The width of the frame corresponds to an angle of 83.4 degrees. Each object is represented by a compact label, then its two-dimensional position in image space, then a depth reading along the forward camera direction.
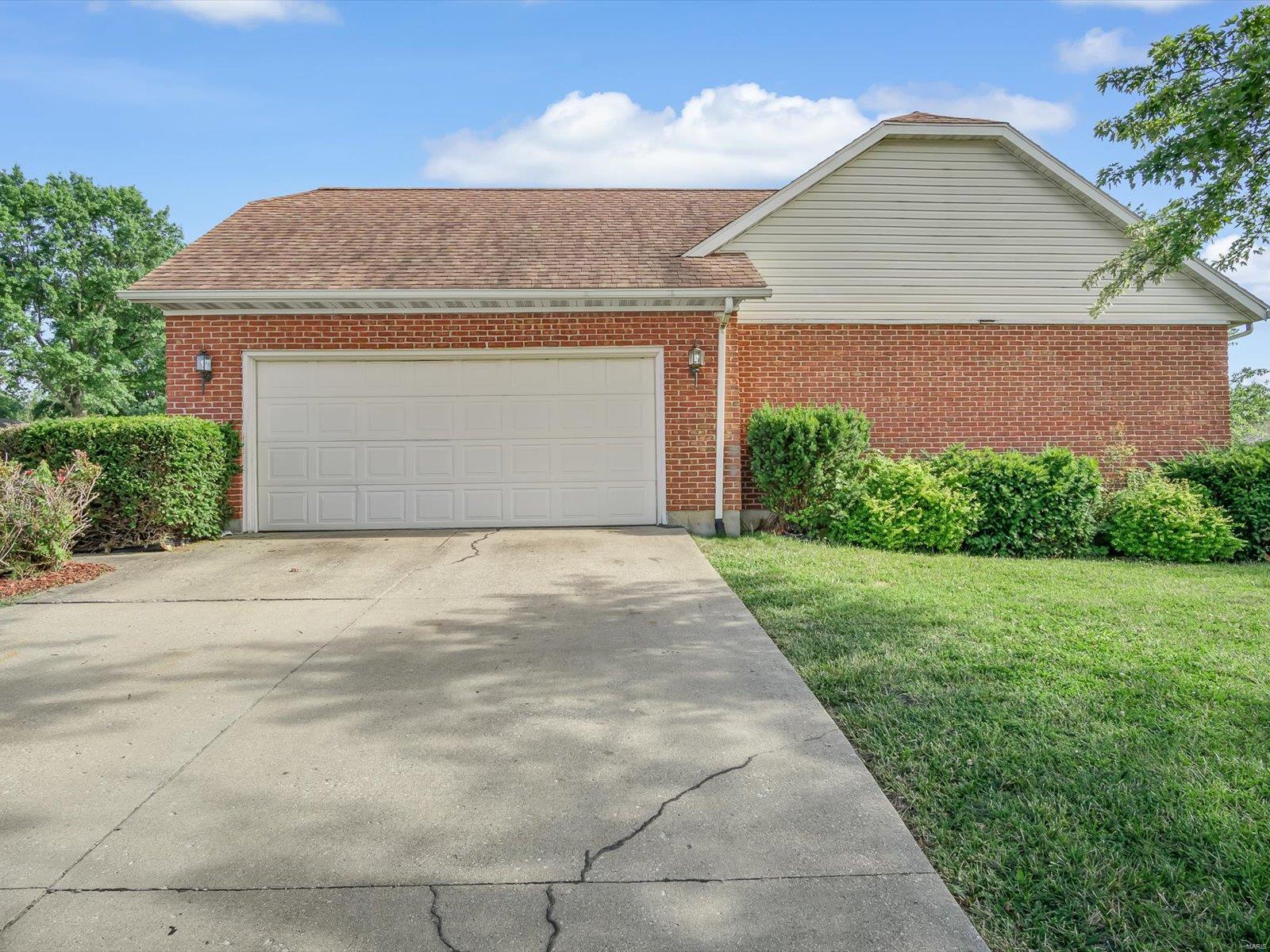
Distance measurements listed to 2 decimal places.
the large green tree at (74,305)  28.62
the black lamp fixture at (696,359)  9.09
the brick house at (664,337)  9.02
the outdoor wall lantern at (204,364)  8.88
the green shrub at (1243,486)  8.61
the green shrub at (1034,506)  8.38
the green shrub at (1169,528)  8.35
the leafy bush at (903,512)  8.26
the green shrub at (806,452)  8.62
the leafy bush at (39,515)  6.67
